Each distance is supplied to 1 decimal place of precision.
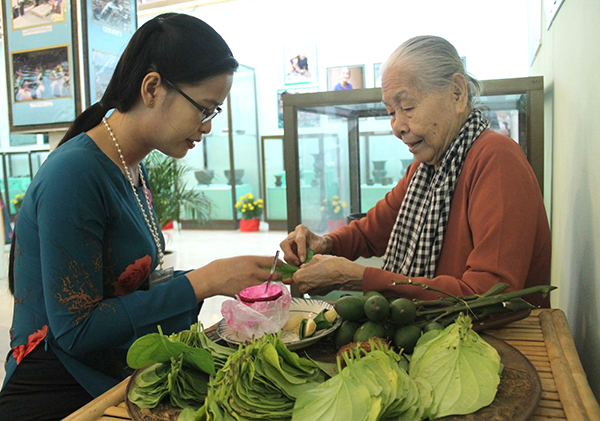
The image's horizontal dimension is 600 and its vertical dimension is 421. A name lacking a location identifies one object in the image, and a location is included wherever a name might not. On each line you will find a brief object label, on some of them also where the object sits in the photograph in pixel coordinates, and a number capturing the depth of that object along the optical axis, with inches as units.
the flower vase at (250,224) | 350.3
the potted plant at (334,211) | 119.2
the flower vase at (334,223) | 118.5
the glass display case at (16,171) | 365.3
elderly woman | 56.8
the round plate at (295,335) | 44.3
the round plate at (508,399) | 31.4
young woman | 50.1
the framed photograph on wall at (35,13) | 129.8
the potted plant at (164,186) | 187.8
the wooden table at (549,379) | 33.7
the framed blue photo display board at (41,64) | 130.1
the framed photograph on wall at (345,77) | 330.6
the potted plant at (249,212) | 346.0
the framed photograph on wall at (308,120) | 106.0
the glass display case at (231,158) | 353.7
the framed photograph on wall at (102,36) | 130.6
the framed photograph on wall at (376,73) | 321.1
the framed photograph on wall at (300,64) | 344.2
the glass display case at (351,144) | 86.7
